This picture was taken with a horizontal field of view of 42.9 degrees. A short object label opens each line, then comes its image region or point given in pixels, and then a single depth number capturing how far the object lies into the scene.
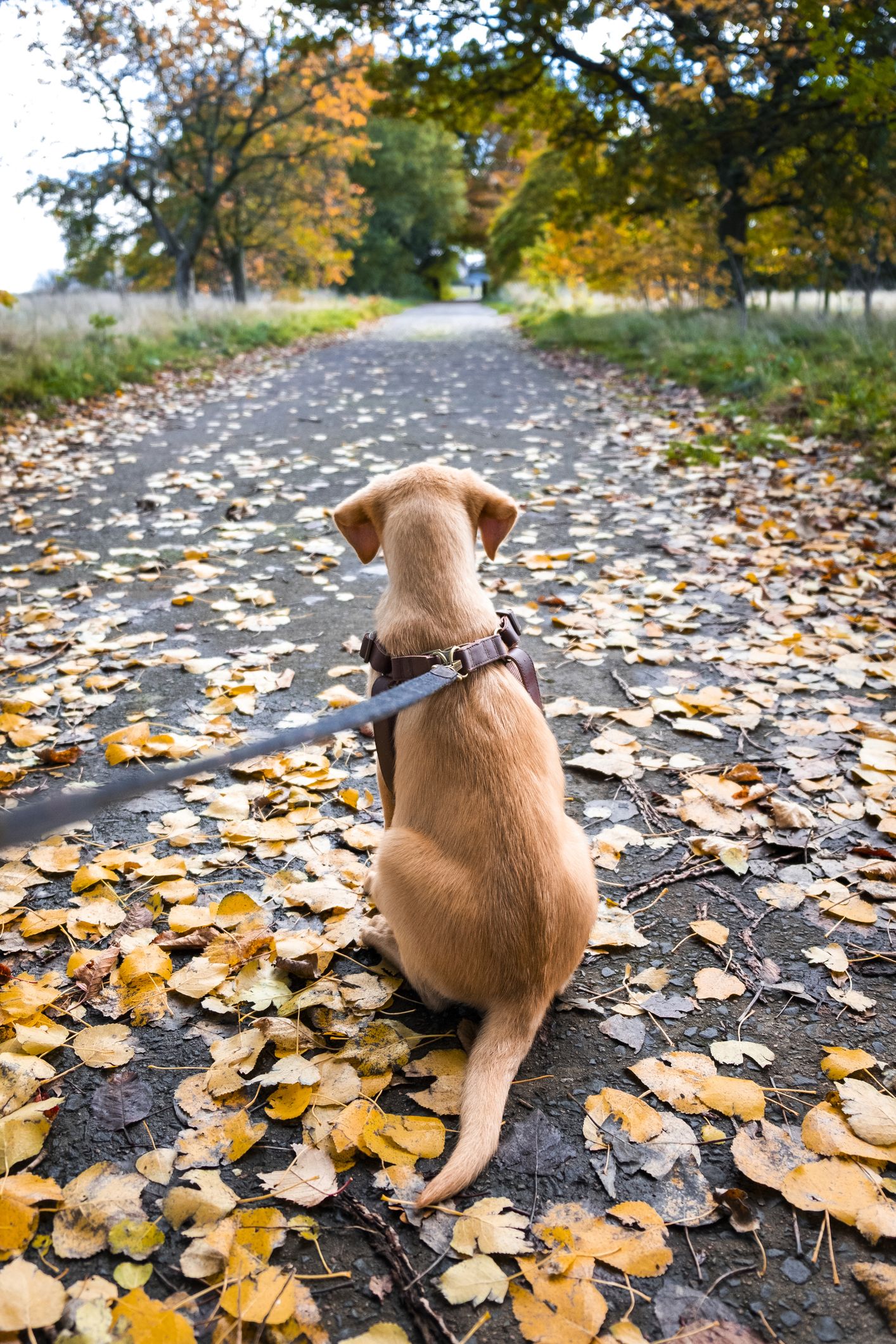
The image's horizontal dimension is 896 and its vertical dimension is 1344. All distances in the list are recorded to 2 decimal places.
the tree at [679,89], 8.50
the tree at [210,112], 14.47
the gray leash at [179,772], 0.52
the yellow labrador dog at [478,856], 0.78
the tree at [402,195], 38.72
